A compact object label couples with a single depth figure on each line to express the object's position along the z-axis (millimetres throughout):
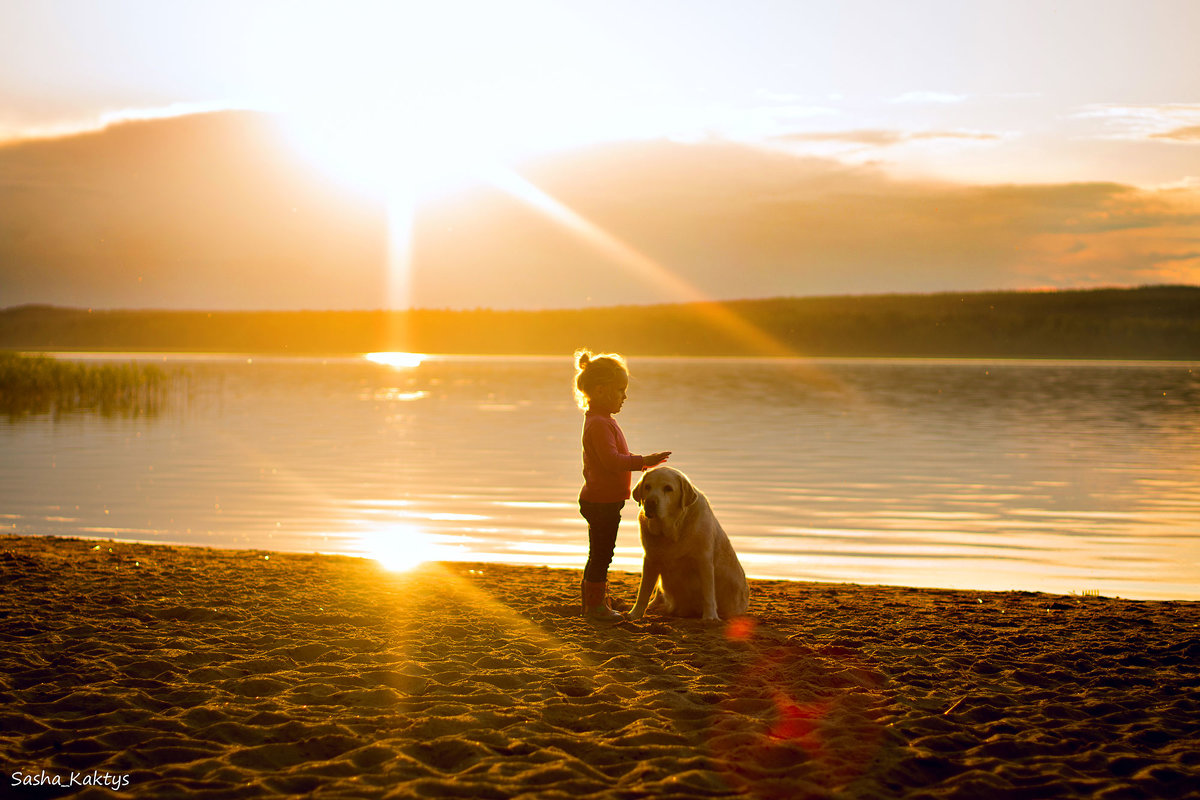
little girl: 6754
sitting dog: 6543
